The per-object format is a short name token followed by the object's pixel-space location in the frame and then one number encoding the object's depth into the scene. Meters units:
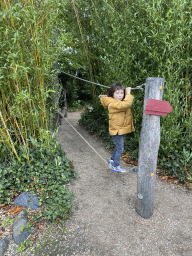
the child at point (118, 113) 2.69
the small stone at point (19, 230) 2.16
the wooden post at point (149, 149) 2.10
